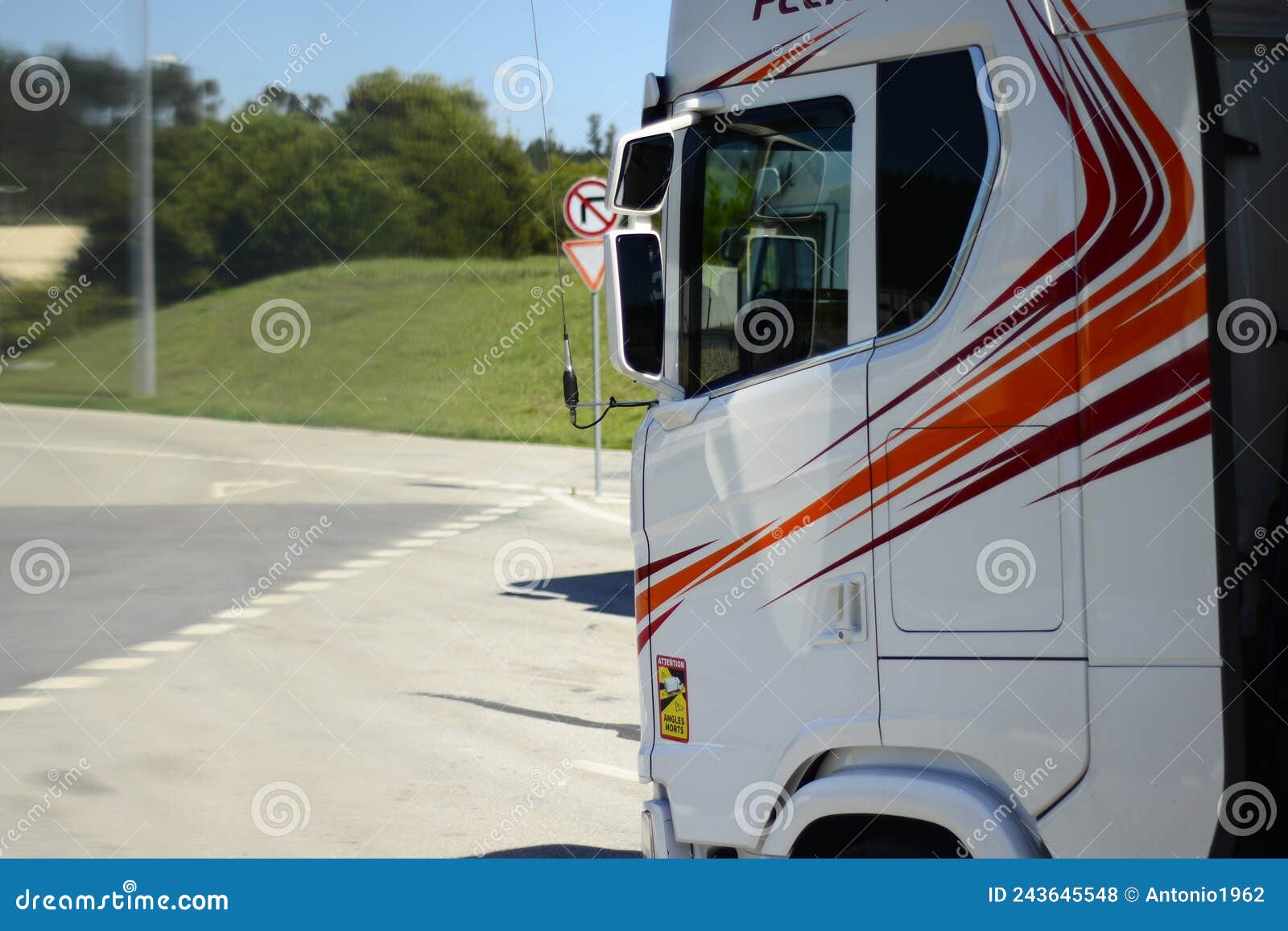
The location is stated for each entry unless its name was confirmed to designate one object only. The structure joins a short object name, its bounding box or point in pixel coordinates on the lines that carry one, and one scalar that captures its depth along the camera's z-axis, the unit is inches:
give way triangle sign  663.1
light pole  1036.5
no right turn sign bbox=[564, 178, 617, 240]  660.7
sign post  660.7
